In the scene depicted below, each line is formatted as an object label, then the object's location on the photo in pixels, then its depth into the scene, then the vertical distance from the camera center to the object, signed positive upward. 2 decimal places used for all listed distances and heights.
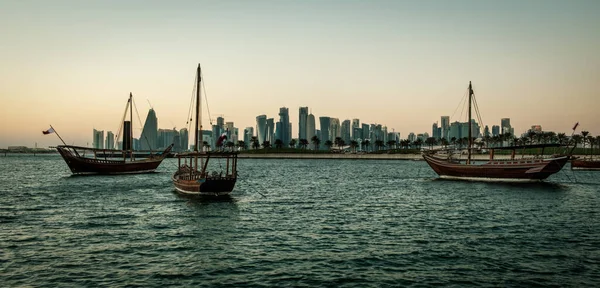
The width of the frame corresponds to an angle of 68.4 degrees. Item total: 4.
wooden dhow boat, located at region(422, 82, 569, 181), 70.06 -3.45
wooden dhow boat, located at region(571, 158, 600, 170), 124.94 -4.50
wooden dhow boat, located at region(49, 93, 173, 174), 91.75 -3.45
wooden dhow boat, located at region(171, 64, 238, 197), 47.06 -3.64
